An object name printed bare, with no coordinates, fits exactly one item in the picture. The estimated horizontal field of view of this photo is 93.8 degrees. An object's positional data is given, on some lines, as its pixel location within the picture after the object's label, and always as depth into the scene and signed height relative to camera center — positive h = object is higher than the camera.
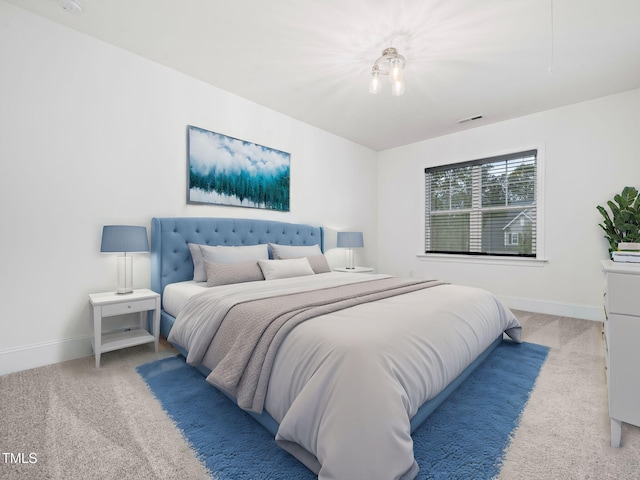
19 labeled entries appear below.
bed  1.10 -0.56
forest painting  3.18 +0.75
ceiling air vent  3.98 +1.61
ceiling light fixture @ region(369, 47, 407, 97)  2.48 +1.46
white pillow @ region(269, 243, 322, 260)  3.42 -0.17
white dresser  1.39 -0.51
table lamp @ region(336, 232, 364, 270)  4.53 -0.04
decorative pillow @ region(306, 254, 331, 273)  3.54 -0.32
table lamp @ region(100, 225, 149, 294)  2.35 -0.03
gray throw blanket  1.46 -0.54
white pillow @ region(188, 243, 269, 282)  2.85 -0.18
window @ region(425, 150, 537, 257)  4.05 +0.46
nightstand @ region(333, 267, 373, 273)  4.38 -0.49
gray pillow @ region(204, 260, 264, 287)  2.69 -0.34
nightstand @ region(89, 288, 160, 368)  2.23 -0.59
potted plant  3.01 +0.21
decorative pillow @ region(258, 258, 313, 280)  2.97 -0.32
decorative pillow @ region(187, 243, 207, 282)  2.84 -0.26
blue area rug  1.28 -0.98
